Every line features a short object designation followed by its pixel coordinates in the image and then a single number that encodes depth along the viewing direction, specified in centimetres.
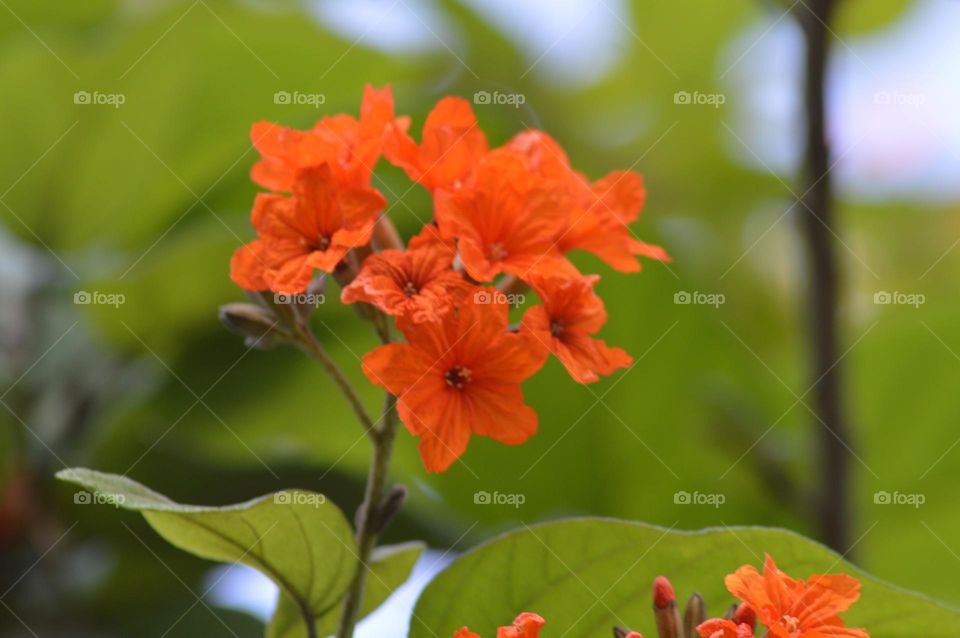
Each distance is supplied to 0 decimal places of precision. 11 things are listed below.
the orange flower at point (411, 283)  51
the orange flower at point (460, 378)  51
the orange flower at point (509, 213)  53
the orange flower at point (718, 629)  49
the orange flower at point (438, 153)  54
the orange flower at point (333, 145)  53
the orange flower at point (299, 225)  52
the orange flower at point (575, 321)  52
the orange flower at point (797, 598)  50
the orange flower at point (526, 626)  50
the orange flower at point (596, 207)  55
